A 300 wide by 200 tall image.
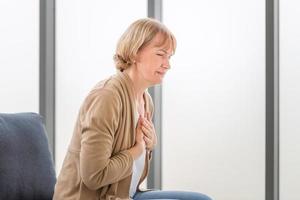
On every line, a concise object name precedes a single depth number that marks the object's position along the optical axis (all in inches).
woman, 102.5
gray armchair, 111.0
